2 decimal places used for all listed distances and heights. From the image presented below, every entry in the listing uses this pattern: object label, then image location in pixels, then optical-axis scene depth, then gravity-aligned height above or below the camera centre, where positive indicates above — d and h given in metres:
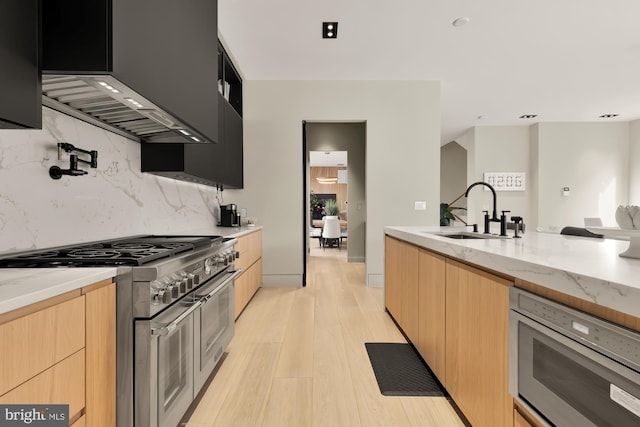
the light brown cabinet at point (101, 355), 0.98 -0.48
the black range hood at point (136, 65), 1.10 +0.62
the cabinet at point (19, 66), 0.94 +0.46
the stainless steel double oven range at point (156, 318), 1.13 -0.44
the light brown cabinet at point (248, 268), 2.89 -0.62
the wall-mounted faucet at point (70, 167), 1.48 +0.22
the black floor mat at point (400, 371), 1.79 -1.01
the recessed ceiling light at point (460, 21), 2.97 +1.86
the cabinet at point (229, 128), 3.23 +0.98
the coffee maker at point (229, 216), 3.74 -0.05
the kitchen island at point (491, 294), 0.75 -0.29
